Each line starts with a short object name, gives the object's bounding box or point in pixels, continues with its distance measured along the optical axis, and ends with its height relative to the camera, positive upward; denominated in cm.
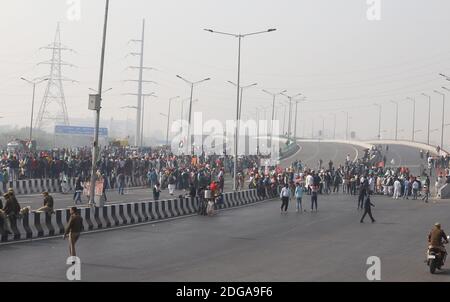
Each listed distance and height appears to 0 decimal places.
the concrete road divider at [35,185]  3950 -211
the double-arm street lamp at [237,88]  4778 +420
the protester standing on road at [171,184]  4397 -180
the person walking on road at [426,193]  4509 -171
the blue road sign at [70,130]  9656 +215
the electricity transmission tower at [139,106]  10251 +578
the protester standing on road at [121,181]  4338 -177
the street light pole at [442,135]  9140 +344
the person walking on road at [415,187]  4738 -143
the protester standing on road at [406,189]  4831 -162
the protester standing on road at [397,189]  4803 -163
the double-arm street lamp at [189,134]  6555 +177
